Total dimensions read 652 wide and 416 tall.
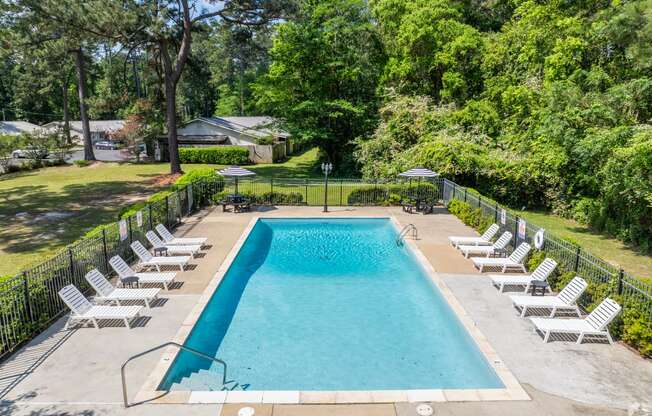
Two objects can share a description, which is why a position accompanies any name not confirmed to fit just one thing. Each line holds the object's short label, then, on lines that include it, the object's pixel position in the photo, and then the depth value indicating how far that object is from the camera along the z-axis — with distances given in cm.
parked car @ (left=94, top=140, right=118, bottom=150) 5748
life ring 1297
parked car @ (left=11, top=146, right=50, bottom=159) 4160
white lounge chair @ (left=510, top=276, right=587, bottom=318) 1040
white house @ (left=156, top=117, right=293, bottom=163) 4325
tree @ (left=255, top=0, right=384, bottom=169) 3269
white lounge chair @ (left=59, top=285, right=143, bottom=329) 973
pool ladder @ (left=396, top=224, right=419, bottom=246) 1749
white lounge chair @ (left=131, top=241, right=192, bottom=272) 1344
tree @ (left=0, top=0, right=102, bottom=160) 2464
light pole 2114
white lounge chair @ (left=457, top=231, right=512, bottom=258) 1495
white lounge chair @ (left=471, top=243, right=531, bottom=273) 1351
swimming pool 875
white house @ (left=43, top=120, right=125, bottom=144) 6641
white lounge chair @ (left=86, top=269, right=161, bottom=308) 1073
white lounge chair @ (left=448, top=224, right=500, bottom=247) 1594
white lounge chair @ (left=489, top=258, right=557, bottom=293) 1180
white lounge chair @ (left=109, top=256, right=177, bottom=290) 1190
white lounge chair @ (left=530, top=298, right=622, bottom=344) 920
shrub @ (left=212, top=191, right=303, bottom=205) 2355
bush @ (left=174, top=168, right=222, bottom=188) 2255
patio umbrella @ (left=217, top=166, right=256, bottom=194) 2073
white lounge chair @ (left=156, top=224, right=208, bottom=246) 1551
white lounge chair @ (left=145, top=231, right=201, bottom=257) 1458
